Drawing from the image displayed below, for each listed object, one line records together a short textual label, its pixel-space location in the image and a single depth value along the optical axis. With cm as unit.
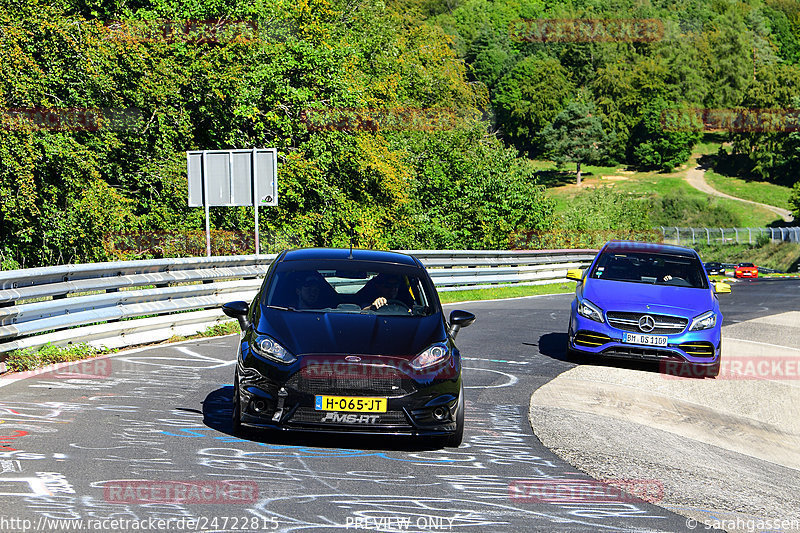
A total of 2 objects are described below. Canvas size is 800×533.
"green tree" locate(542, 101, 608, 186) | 13175
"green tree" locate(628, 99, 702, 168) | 13750
